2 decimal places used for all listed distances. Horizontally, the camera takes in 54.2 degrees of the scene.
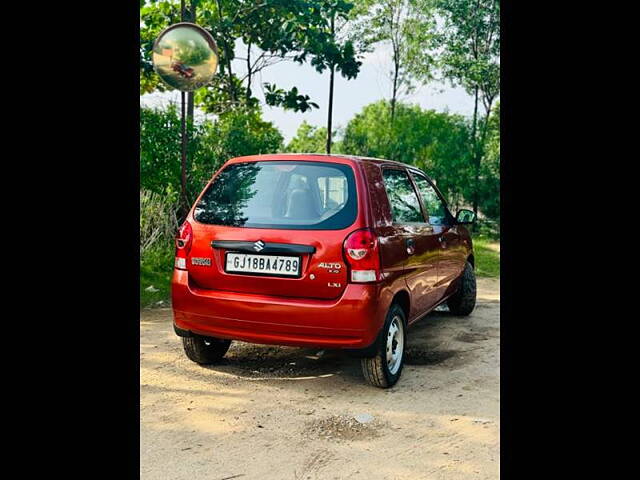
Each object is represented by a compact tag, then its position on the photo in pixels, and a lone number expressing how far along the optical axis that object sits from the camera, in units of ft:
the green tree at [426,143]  56.54
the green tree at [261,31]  46.29
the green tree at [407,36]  69.82
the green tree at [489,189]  56.39
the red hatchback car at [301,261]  14.43
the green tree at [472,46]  68.18
